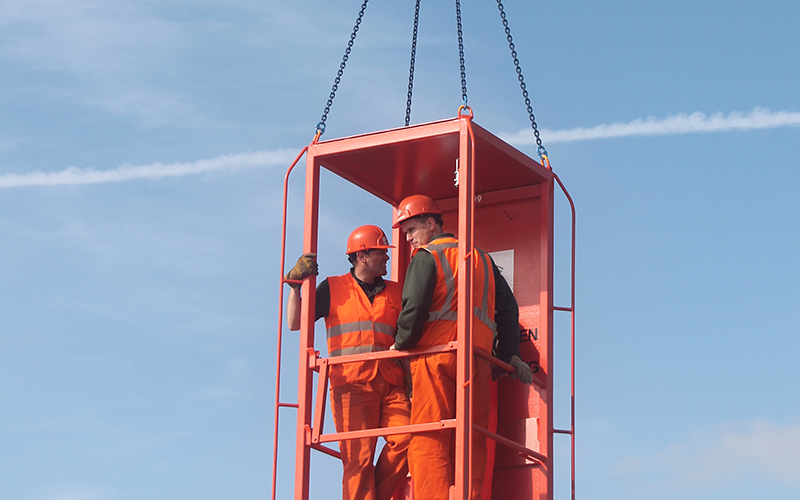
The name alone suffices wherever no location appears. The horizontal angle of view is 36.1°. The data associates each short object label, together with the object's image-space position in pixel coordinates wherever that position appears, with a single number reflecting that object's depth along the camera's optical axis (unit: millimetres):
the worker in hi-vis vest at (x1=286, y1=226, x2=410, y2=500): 11172
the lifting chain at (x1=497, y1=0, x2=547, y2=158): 12742
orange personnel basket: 10945
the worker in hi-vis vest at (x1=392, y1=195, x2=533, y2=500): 10602
